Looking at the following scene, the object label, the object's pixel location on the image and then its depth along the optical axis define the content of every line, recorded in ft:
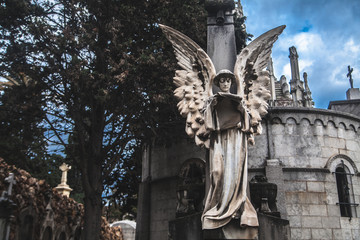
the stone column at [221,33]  20.99
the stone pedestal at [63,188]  65.96
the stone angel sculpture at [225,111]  16.28
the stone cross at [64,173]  68.39
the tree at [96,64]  32.76
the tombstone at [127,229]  85.81
